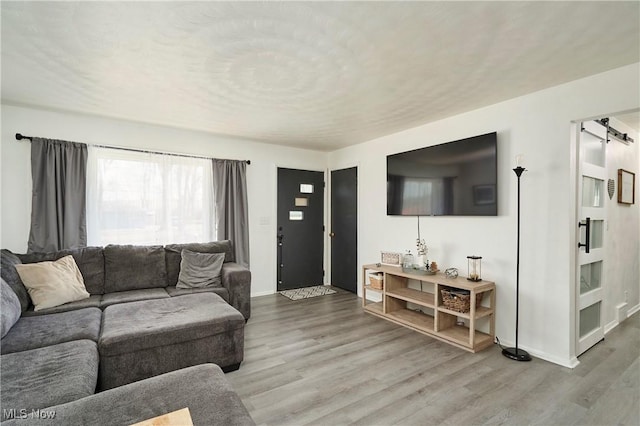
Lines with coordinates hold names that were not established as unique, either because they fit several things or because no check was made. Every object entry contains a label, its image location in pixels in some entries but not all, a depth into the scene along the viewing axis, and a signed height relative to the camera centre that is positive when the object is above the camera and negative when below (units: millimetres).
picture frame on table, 4012 -615
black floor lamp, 2746 -1281
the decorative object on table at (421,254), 3609 -504
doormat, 4773 -1310
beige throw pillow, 2684 -663
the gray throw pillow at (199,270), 3572 -697
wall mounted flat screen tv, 3125 +383
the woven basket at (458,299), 3045 -879
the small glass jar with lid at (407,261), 3749 -613
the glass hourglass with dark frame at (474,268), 3129 -581
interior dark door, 4996 -283
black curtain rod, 3278 +776
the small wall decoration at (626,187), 3564 +321
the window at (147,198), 3691 +164
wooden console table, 2971 -1059
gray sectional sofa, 1338 -862
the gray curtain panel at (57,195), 3326 +170
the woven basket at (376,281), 3969 -908
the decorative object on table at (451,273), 3314 -660
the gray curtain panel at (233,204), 4422 +107
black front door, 5086 -287
